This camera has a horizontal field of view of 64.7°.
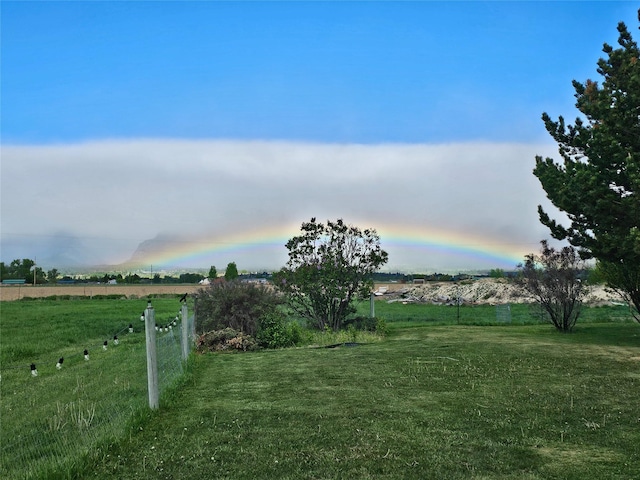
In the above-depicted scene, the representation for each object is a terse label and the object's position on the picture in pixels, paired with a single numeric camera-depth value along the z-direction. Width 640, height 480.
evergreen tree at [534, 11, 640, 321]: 12.73
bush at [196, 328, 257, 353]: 13.78
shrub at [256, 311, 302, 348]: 14.50
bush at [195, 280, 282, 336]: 15.09
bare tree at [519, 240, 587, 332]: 17.09
